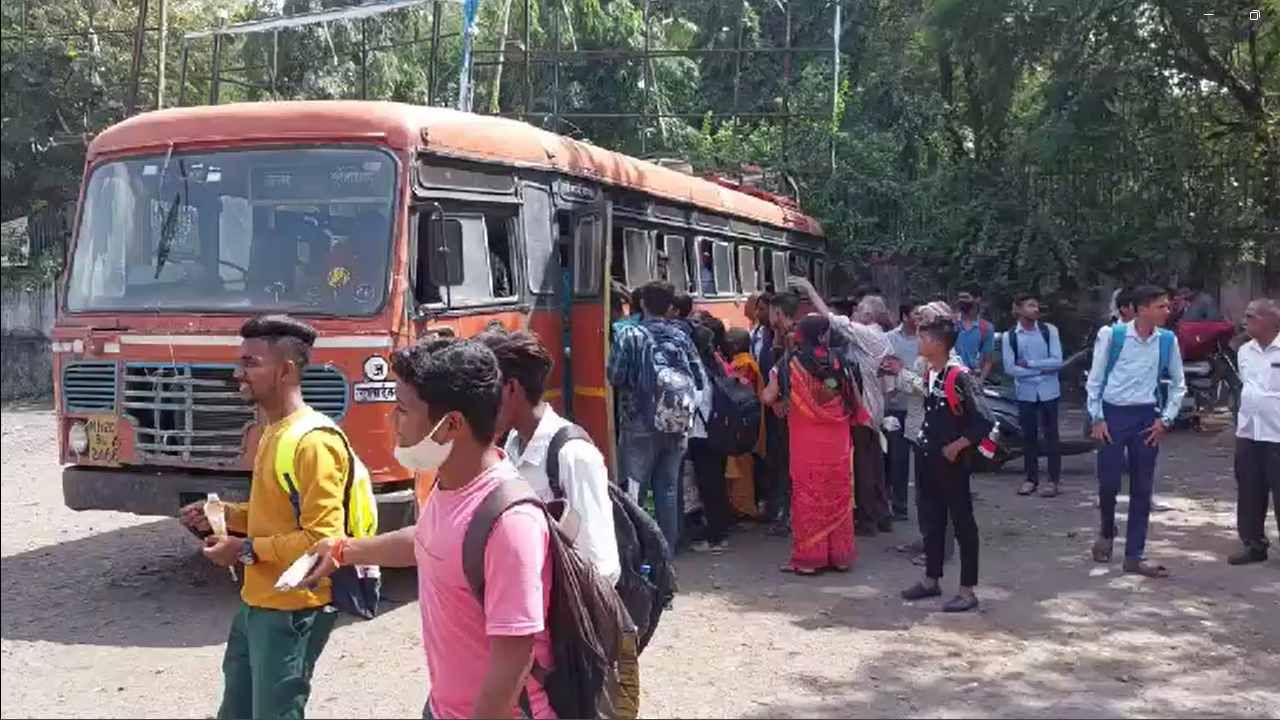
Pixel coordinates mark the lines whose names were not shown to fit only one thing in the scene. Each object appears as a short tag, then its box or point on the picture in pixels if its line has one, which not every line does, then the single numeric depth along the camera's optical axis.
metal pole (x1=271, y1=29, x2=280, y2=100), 16.66
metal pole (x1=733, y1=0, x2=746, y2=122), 21.97
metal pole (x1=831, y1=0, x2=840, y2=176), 20.11
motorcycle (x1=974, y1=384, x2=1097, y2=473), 10.99
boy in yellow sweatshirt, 3.41
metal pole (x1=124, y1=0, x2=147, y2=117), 10.42
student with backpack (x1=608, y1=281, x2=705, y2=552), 7.48
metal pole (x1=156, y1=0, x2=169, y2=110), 11.77
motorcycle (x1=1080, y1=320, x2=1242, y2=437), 14.96
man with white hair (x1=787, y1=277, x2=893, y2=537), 7.74
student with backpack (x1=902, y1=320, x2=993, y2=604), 6.49
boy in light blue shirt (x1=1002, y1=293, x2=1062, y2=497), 10.05
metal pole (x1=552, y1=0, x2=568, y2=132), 16.06
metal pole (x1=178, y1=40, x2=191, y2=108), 12.55
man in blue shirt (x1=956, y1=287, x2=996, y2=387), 10.27
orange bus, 6.49
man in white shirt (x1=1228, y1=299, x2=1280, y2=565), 7.86
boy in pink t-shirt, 2.36
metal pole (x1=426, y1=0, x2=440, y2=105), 13.86
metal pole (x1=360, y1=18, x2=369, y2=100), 16.11
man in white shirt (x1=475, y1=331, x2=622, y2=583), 3.01
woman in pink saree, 7.45
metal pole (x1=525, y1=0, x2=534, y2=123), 14.86
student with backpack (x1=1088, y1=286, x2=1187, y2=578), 7.45
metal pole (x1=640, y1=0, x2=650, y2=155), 20.28
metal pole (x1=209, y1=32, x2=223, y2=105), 12.17
